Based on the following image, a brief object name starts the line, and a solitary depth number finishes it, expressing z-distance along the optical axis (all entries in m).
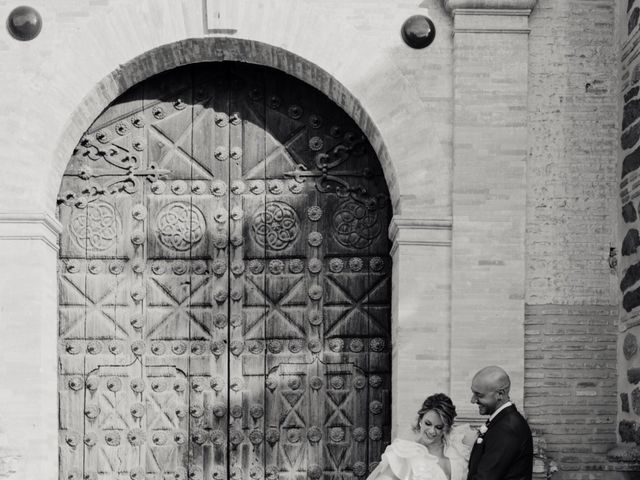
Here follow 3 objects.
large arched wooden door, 8.31
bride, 5.95
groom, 5.74
